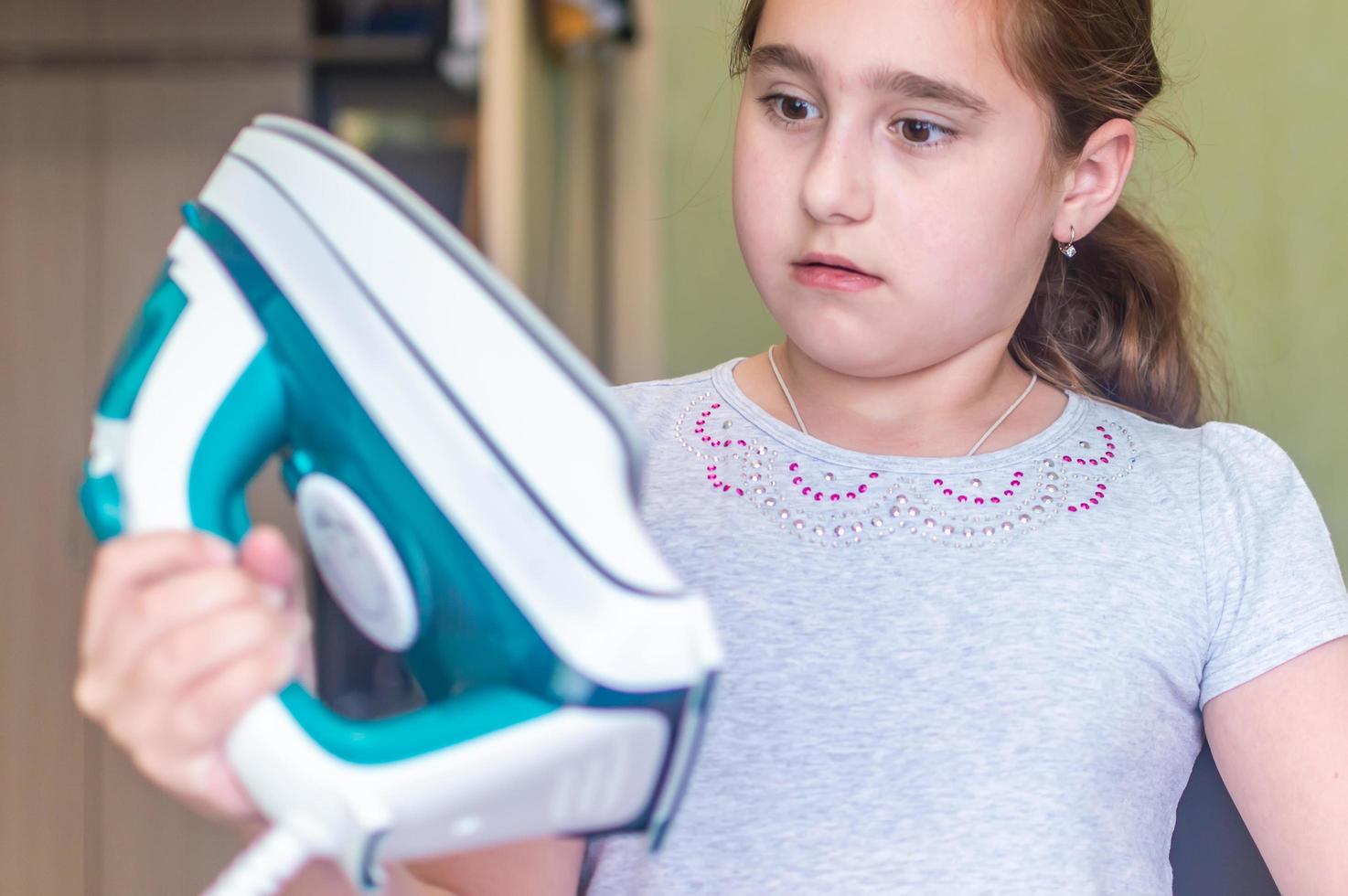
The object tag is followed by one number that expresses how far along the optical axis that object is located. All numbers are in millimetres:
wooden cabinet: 1767
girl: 668
